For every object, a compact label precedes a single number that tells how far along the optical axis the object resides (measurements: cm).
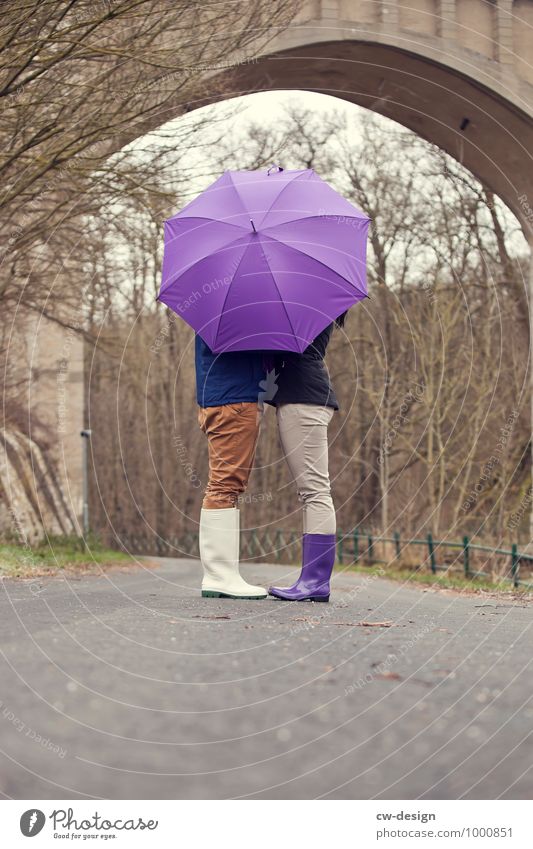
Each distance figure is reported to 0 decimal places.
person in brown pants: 516
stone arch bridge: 1772
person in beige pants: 517
